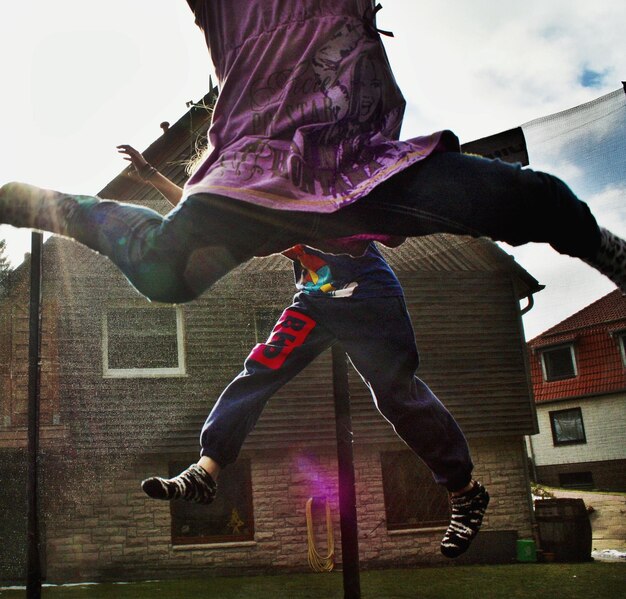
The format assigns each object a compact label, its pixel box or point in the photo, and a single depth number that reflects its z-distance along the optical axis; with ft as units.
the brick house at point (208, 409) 20.99
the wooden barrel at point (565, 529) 27.58
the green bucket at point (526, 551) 27.66
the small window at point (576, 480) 31.22
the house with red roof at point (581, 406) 21.67
